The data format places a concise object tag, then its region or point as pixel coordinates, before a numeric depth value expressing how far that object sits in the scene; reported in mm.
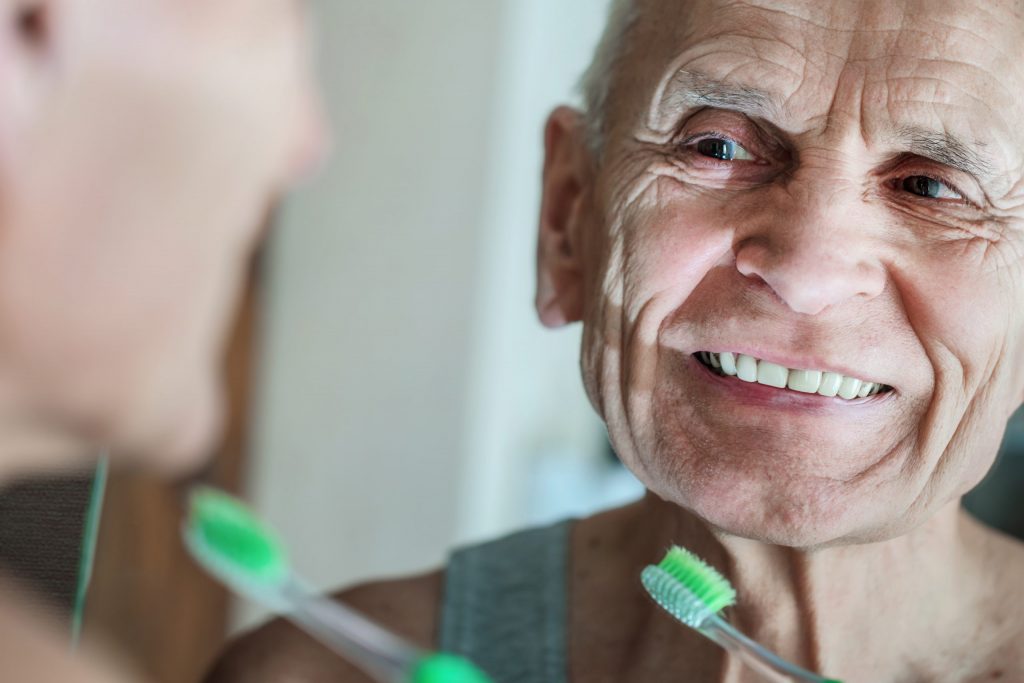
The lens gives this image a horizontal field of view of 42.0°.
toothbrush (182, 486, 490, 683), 715
